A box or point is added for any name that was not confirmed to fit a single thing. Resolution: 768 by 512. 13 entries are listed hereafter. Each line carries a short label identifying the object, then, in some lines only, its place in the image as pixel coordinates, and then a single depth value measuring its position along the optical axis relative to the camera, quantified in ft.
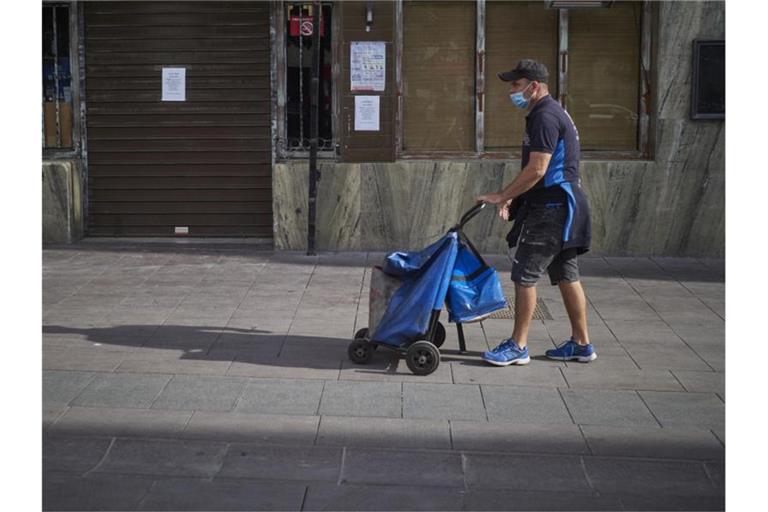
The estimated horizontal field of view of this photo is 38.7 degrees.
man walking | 22.61
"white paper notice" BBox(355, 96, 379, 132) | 37.50
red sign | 37.86
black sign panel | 36.94
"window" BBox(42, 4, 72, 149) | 39.65
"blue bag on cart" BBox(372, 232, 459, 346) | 22.63
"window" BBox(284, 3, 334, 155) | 37.91
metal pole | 37.17
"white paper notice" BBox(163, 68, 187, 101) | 39.65
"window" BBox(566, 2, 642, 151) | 37.93
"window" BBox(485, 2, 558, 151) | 37.83
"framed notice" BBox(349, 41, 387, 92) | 37.19
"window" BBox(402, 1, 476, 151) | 37.83
